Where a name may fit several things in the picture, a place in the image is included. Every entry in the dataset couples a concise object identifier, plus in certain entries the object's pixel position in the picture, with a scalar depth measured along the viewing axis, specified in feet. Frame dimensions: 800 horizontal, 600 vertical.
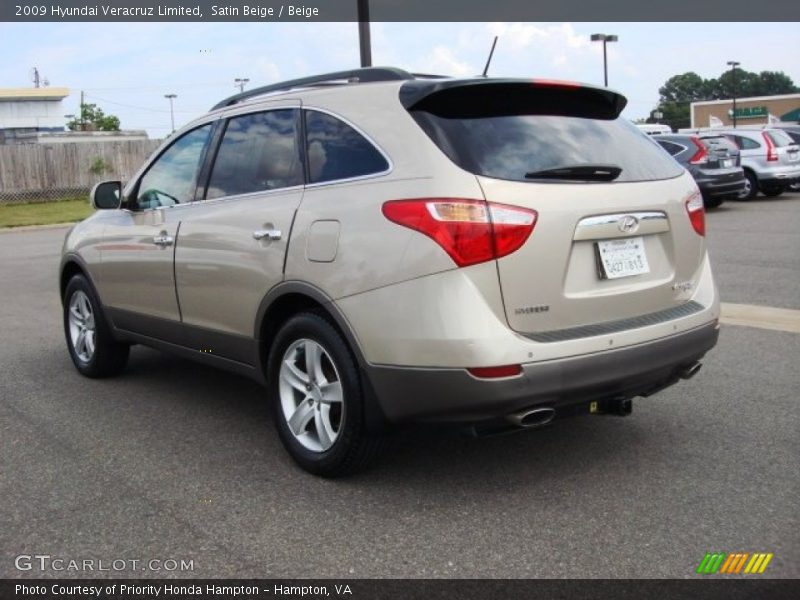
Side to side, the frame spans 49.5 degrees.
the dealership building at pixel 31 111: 196.24
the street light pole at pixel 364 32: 47.70
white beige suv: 11.30
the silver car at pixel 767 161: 62.39
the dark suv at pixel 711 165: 55.57
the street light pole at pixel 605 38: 161.58
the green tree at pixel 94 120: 223.51
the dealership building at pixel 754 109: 286.66
